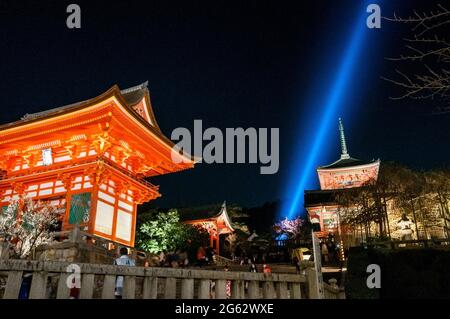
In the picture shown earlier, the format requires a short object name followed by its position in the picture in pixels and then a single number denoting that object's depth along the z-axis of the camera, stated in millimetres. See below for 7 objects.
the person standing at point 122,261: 4815
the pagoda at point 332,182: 28531
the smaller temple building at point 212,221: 34656
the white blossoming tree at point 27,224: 14205
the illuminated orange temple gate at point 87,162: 17828
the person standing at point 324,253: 21812
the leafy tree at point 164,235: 25688
